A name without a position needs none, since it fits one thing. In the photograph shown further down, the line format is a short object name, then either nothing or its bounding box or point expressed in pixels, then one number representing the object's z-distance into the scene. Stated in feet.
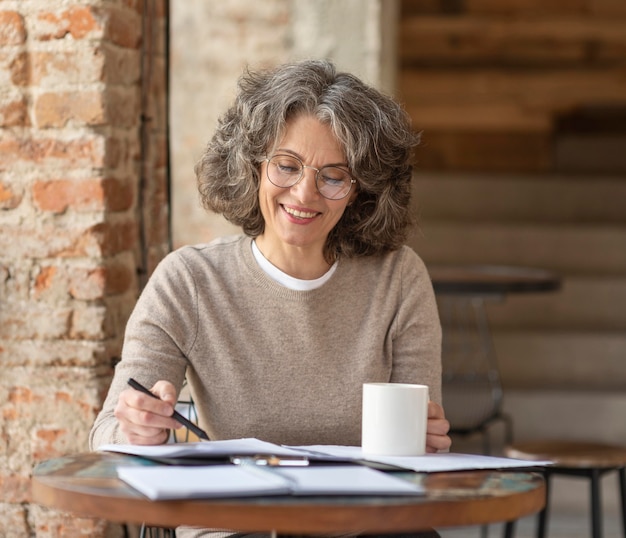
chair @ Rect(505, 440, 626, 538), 11.72
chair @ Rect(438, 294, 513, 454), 16.14
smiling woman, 9.00
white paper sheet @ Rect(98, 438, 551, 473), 7.66
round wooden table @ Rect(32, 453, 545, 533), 6.92
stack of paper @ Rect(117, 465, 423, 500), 7.01
